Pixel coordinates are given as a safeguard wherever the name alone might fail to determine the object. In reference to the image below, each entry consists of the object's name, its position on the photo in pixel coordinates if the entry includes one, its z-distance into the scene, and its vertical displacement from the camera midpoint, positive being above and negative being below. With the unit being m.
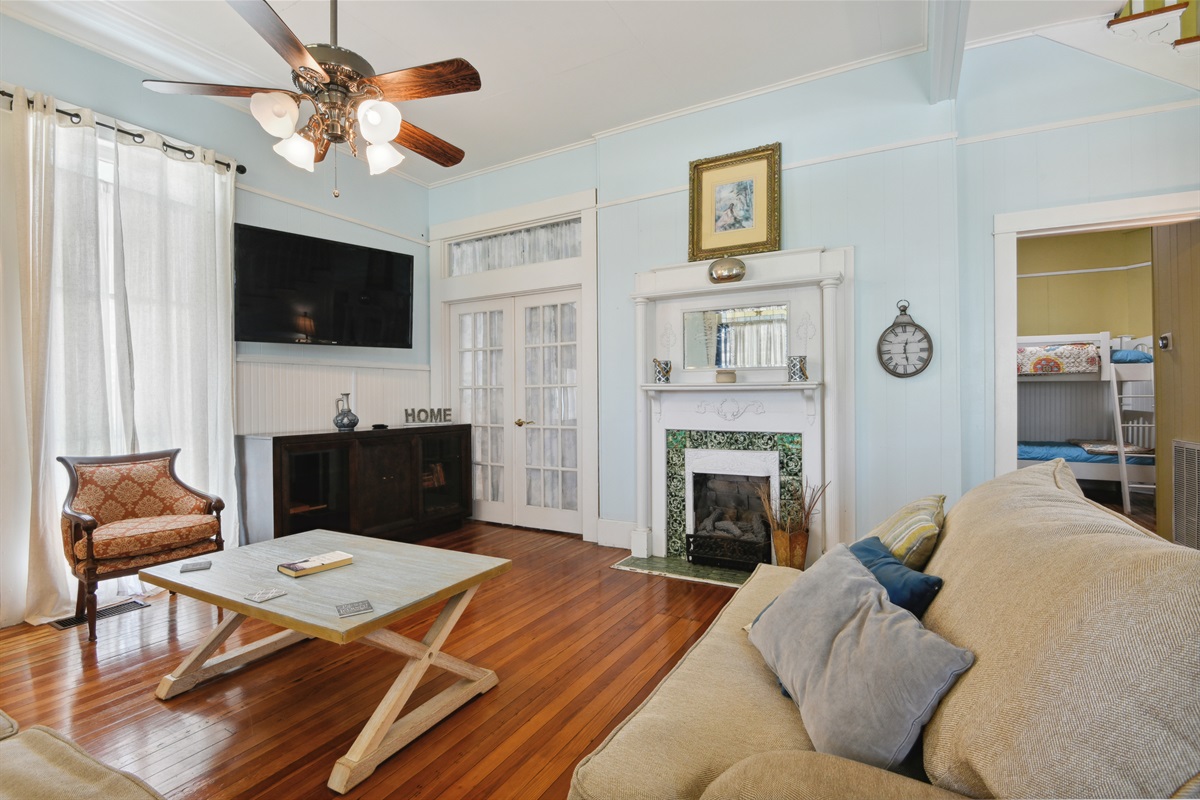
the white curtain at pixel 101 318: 2.78 +0.50
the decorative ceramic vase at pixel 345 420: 4.14 -0.13
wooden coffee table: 1.68 -0.65
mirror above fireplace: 3.65 +0.43
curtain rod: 2.95 +1.59
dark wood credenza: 3.63 -0.59
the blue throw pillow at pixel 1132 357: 5.41 +0.39
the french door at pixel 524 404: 4.66 -0.02
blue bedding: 5.13 -0.57
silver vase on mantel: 3.65 +0.87
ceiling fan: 2.05 +1.22
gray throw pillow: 0.93 -0.52
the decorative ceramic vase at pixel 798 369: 3.45 +0.19
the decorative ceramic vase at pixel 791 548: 3.33 -0.91
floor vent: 2.76 -1.10
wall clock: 3.27 +0.31
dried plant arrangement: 3.34 -0.77
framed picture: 3.70 +1.35
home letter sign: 5.07 -0.12
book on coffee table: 2.07 -0.62
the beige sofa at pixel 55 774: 0.96 -0.69
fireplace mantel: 3.45 +0.10
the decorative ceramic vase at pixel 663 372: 3.93 +0.20
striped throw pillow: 1.50 -0.39
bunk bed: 5.23 -0.10
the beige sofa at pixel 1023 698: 0.62 -0.39
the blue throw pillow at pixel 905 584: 1.24 -0.44
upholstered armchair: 2.59 -0.61
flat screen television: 3.76 +0.85
